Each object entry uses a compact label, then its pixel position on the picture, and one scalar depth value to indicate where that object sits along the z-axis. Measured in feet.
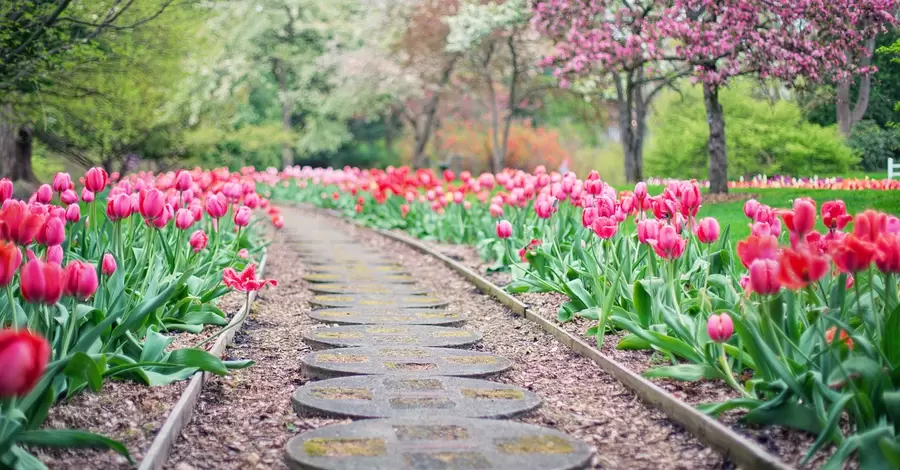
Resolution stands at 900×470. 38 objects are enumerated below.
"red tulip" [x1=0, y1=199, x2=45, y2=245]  12.70
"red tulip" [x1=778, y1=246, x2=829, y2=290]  10.99
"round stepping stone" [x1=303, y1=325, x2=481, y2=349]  20.38
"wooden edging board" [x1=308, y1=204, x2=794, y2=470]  11.26
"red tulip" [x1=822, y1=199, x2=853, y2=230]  14.16
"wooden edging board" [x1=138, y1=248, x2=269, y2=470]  11.56
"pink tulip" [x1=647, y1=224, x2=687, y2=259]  15.16
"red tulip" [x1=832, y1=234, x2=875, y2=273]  10.94
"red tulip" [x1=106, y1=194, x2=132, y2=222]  17.00
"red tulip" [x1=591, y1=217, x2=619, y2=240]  18.10
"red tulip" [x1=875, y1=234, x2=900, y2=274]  10.96
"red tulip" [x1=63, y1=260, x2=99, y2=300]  12.03
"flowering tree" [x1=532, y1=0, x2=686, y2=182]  49.34
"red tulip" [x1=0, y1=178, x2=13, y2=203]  17.10
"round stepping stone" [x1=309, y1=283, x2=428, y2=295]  29.12
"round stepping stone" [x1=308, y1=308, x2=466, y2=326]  23.36
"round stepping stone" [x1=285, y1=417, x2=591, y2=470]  11.84
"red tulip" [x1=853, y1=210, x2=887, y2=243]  11.46
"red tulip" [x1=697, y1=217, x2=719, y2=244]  15.70
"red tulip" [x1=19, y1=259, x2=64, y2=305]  10.59
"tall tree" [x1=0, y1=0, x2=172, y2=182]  30.37
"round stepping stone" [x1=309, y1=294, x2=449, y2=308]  26.37
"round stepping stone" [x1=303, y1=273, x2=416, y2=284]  32.22
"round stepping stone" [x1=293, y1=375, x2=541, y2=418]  14.52
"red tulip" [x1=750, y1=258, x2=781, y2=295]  11.62
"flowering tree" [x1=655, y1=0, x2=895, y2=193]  29.76
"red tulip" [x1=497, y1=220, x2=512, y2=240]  25.73
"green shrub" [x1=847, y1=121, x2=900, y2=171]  24.13
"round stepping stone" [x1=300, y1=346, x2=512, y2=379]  17.38
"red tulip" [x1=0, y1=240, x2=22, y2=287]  10.15
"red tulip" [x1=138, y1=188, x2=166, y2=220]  17.10
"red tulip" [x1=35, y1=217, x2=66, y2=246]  13.43
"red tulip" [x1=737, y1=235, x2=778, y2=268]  12.03
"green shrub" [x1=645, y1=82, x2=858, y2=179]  30.45
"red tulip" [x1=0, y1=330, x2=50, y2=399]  7.95
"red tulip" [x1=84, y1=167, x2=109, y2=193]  18.12
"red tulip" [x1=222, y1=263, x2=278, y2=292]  16.25
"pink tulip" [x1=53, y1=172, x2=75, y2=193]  19.01
